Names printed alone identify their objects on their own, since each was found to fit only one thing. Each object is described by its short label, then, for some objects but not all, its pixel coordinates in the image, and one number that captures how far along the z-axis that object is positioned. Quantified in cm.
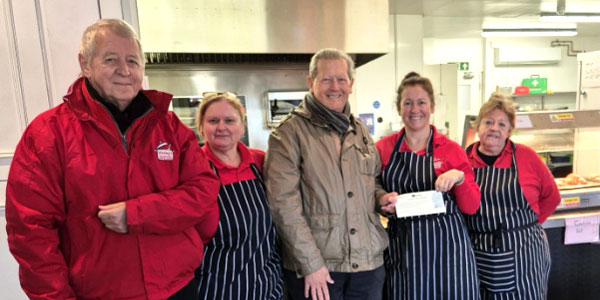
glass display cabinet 218
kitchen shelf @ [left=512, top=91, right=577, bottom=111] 781
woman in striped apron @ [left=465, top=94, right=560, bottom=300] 165
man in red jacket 91
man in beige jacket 136
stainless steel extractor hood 227
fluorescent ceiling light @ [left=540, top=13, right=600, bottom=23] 470
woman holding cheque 153
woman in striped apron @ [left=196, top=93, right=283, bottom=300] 127
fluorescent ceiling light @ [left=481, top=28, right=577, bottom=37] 577
